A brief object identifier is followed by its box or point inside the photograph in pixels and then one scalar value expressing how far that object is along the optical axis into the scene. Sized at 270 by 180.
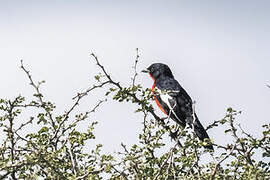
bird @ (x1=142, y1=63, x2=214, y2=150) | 11.41
